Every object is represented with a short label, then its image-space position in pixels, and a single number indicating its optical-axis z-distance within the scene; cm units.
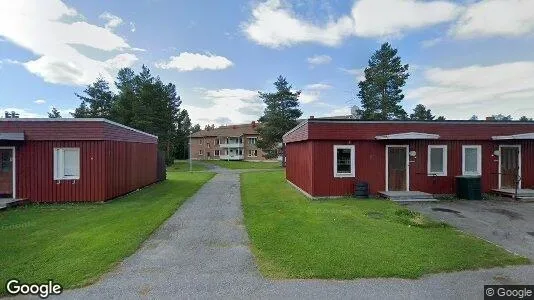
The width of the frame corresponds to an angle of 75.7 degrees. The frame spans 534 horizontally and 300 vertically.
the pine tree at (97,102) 5653
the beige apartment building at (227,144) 7600
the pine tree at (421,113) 6681
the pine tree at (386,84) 4681
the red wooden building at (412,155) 1561
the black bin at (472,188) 1520
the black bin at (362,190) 1534
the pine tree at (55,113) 7288
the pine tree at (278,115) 5103
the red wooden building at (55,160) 1470
